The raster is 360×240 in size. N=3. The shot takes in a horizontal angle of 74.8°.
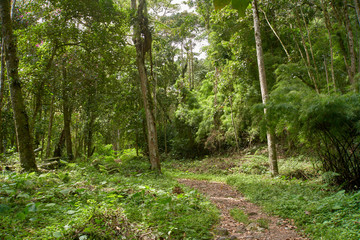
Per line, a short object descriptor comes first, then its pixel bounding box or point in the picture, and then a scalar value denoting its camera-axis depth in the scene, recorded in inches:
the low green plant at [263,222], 150.4
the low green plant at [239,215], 161.3
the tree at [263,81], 317.7
